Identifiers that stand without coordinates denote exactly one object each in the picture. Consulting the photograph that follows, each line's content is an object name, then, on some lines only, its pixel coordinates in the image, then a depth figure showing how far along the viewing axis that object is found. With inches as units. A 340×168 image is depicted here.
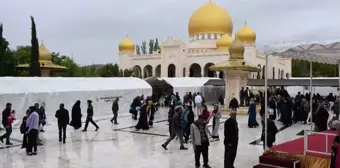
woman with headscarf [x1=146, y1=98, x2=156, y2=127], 547.5
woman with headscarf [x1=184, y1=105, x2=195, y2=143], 376.2
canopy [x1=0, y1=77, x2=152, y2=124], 567.5
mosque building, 1533.0
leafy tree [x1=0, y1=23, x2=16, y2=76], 1093.1
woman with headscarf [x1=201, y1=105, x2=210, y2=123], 373.6
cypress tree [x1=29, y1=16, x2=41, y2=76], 1013.8
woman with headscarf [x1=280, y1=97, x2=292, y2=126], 571.4
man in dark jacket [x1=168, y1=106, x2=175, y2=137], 425.5
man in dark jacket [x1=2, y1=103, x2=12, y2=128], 403.4
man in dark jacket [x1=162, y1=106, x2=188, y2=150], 362.3
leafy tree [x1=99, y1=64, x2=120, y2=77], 1793.3
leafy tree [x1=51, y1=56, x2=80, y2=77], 1951.3
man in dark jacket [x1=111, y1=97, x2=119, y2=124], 577.5
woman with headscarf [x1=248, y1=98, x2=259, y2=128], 546.0
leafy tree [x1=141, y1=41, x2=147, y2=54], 2516.6
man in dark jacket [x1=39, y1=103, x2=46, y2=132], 446.1
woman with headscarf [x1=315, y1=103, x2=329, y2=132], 367.9
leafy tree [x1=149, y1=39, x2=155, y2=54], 2478.1
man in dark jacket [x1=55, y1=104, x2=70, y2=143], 405.1
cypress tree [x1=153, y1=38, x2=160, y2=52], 2477.9
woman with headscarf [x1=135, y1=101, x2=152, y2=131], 526.9
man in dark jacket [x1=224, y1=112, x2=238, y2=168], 266.1
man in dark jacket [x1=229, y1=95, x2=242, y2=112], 604.6
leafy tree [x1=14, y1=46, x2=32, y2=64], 1798.7
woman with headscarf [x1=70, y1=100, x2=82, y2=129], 502.9
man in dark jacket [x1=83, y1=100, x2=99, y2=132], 492.2
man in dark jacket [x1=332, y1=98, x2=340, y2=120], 541.3
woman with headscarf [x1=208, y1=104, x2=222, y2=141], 419.2
